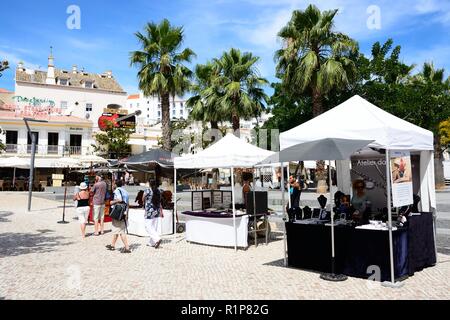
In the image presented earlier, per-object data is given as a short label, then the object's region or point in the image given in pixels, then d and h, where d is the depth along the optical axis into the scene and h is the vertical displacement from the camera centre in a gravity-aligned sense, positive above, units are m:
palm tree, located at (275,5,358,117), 20.09 +7.06
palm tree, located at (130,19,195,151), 23.53 +7.51
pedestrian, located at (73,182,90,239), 10.99 -0.53
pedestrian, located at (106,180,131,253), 8.89 -0.84
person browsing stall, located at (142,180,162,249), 9.38 -0.55
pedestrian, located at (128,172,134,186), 37.47 +0.56
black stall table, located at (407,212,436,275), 6.70 -1.00
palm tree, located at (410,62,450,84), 28.98 +8.26
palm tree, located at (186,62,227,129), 24.22 +5.69
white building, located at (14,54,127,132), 53.44 +13.94
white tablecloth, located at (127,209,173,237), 11.49 -1.07
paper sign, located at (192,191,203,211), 11.72 -0.45
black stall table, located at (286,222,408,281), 6.30 -1.09
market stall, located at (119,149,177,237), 11.53 -0.65
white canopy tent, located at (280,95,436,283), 6.46 +0.93
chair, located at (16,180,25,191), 34.94 +0.22
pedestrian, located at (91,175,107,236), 11.20 -0.37
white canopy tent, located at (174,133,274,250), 9.46 +0.75
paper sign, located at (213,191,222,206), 11.88 -0.35
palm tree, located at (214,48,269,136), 23.33 +6.07
